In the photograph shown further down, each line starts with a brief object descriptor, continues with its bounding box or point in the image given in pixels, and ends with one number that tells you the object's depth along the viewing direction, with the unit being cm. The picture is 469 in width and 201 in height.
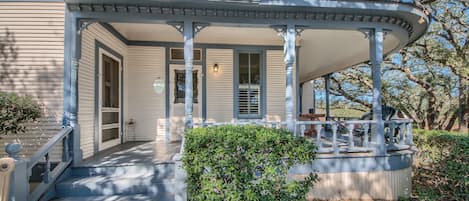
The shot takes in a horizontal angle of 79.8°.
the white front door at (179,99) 702
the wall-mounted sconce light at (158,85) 675
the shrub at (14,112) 363
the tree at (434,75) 1016
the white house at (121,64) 440
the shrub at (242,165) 253
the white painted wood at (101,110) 547
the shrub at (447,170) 390
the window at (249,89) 715
